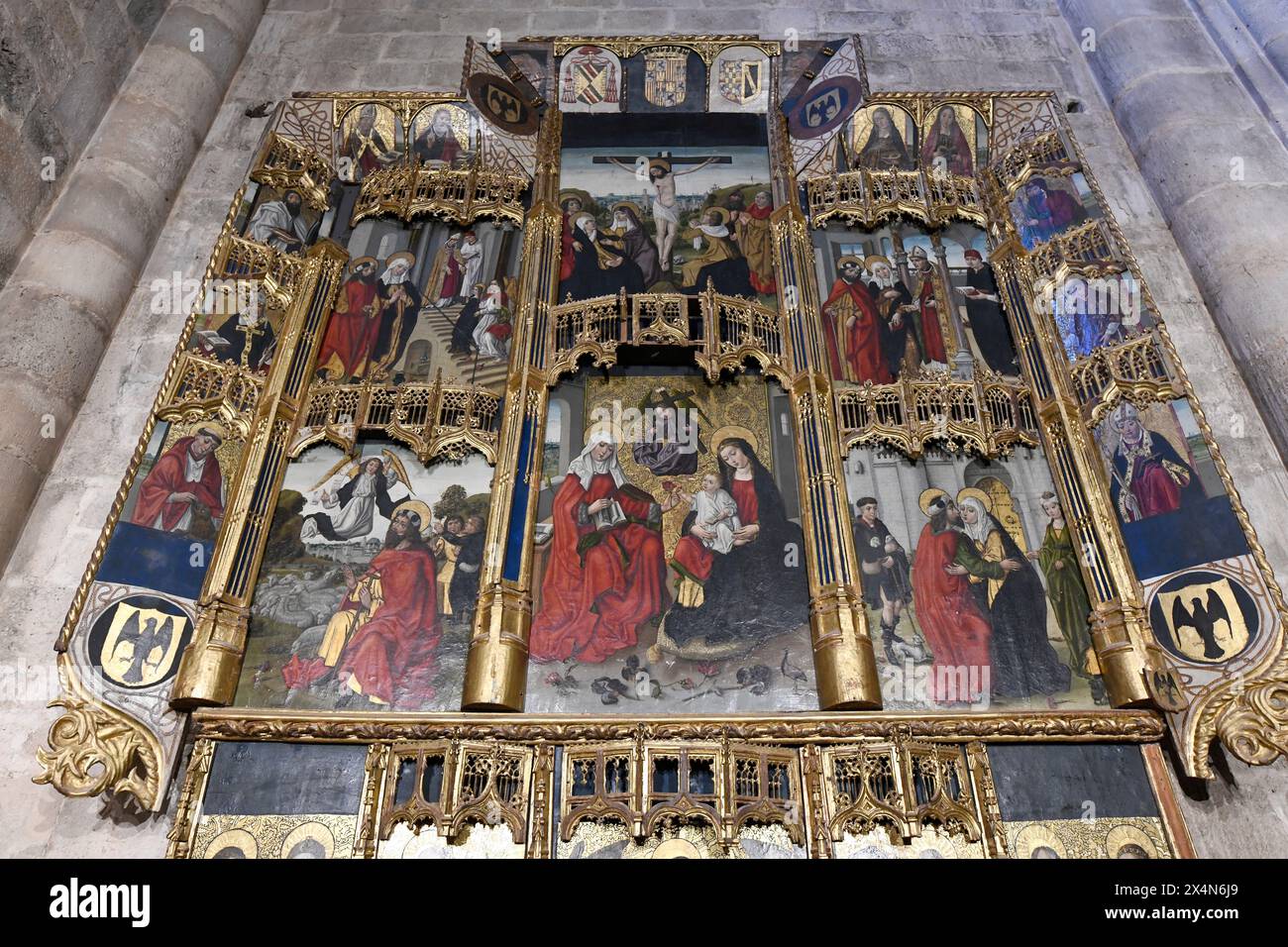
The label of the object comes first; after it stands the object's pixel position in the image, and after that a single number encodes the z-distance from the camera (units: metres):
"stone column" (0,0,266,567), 6.66
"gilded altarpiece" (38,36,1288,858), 5.55
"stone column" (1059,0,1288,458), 7.05
